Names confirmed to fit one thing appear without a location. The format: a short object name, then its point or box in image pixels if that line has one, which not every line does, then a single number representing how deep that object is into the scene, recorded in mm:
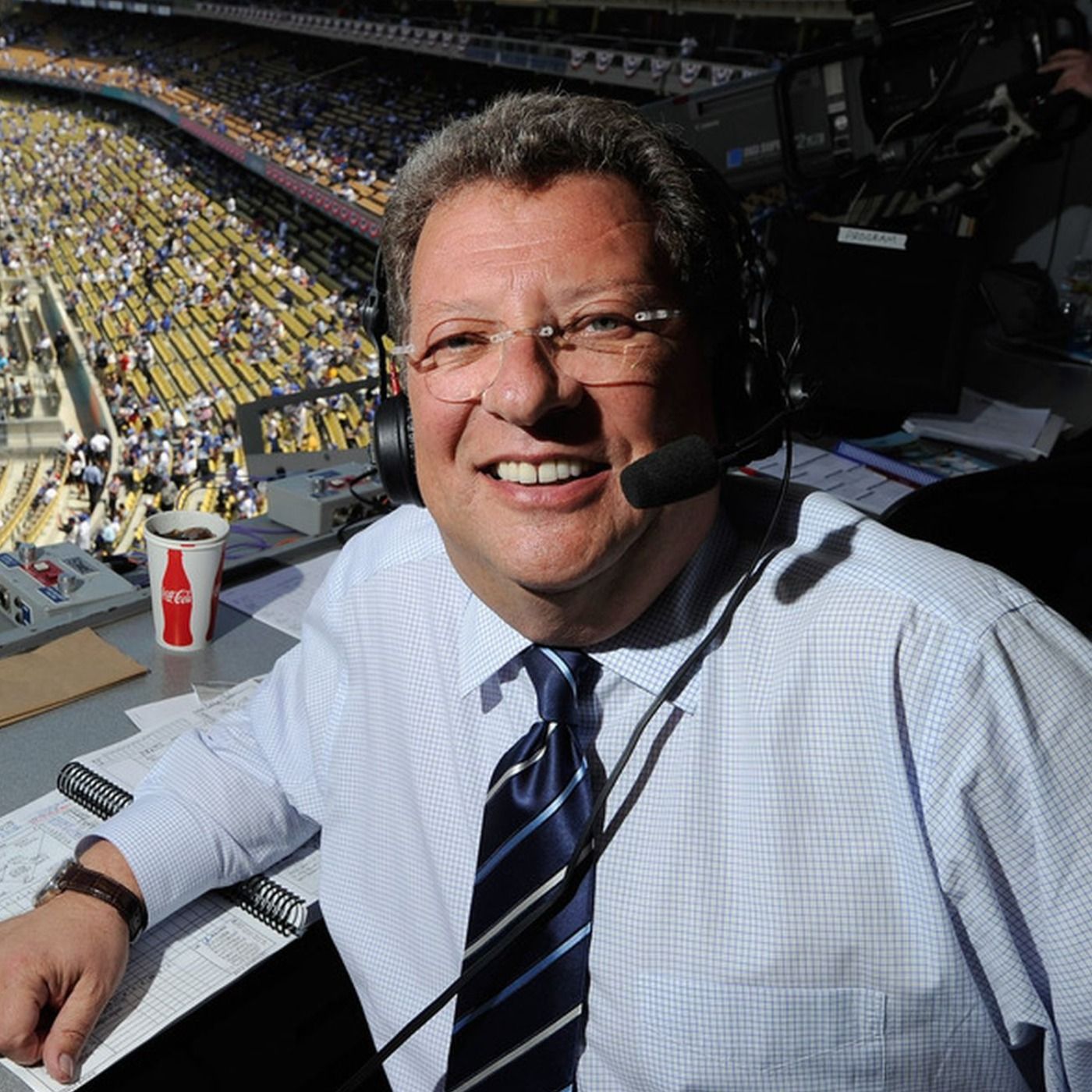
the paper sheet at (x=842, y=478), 1567
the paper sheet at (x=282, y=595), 1183
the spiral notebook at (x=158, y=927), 620
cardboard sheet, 943
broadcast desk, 879
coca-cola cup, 1042
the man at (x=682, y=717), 516
